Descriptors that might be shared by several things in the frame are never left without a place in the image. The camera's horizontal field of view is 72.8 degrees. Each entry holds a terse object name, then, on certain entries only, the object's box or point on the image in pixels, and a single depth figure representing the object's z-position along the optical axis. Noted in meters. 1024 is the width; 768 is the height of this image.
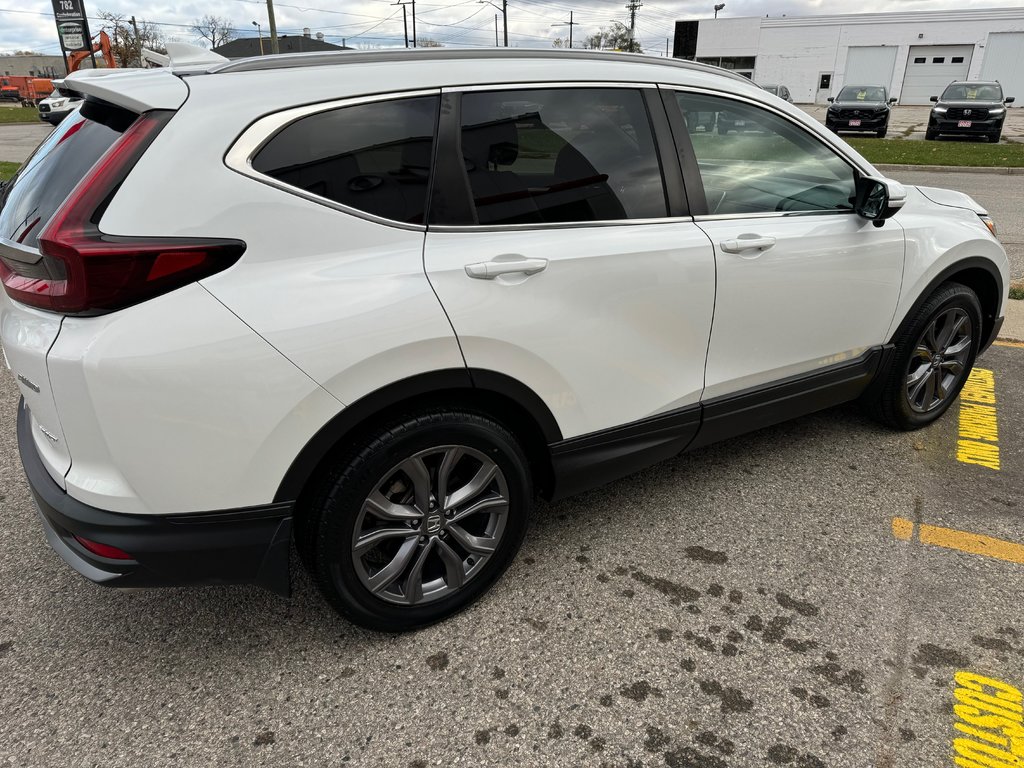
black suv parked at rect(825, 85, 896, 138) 21.28
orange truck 51.59
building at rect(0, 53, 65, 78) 87.40
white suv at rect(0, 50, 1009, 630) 1.75
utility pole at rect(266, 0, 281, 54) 25.90
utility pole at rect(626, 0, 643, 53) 75.87
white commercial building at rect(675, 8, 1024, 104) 46.41
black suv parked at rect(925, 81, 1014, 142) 19.62
